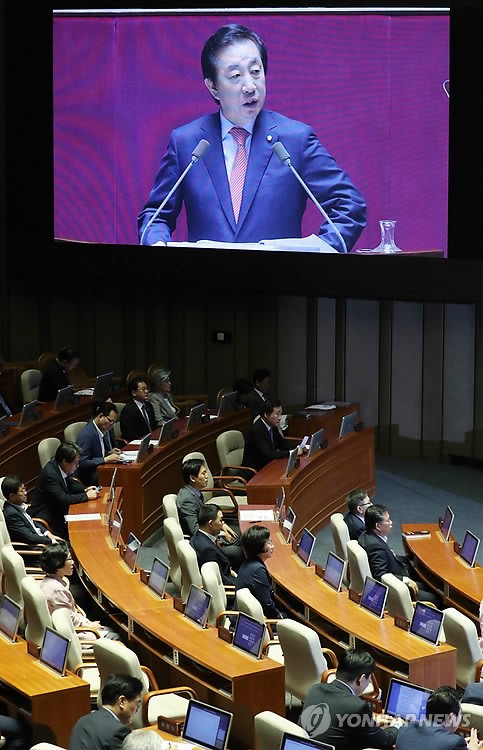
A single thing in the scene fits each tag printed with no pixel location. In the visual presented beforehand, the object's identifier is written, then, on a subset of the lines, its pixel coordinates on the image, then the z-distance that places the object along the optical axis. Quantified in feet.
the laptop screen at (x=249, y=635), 43.93
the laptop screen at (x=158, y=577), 49.93
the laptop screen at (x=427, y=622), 46.16
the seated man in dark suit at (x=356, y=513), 59.57
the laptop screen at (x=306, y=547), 55.16
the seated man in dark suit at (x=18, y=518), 58.23
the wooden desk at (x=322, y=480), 65.67
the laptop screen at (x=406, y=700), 40.88
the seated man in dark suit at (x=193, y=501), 61.36
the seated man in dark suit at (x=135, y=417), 76.71
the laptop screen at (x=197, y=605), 46.91
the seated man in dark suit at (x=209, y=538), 55.72
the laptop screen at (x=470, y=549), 57.88
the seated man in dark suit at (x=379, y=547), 56.03
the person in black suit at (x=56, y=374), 85.71
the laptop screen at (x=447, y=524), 60.70
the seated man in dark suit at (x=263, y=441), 72.08
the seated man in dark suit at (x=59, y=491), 62.08
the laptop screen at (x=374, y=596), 48.67
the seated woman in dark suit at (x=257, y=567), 51.29
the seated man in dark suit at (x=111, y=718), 37.19
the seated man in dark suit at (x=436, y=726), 37.17
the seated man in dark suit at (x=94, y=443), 68.08
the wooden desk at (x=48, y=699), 40.45
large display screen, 80.53
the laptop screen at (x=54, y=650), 41.98
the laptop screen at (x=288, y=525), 58.13
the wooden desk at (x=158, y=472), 66.80
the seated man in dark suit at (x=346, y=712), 39.11
